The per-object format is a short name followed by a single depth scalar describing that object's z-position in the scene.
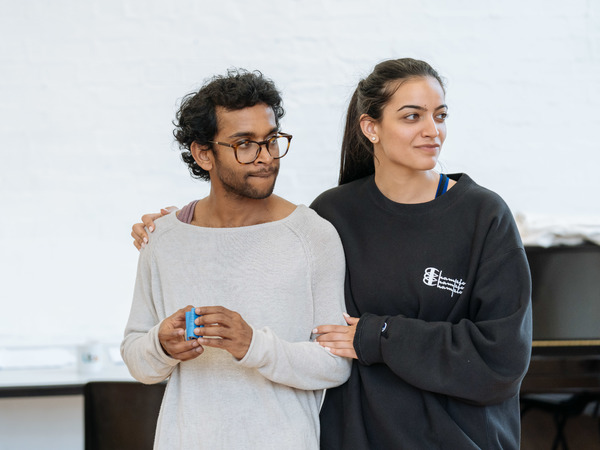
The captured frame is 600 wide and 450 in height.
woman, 2.57
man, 2.54
